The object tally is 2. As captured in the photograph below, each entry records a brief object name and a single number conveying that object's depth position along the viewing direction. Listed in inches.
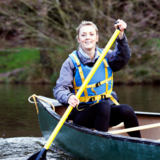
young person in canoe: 175.1
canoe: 155.1
